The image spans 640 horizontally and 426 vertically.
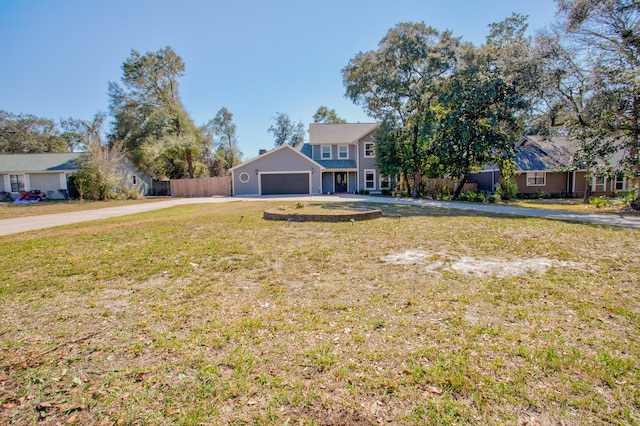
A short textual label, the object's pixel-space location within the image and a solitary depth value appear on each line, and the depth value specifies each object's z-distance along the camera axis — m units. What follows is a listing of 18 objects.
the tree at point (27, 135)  41.38
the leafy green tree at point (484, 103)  16.47
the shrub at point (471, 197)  19.11
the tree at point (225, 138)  44.62
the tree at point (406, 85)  19.18
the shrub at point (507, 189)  21.30
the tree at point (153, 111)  32.12
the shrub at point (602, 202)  15.04
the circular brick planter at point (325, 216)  9.78
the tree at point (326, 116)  49.44
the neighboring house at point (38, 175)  25.66
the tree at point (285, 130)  47.38
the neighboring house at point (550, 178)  23.81
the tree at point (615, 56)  12.80
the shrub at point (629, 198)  13.96
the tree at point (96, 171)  23.08
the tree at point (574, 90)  14.25
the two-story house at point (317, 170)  27.02
